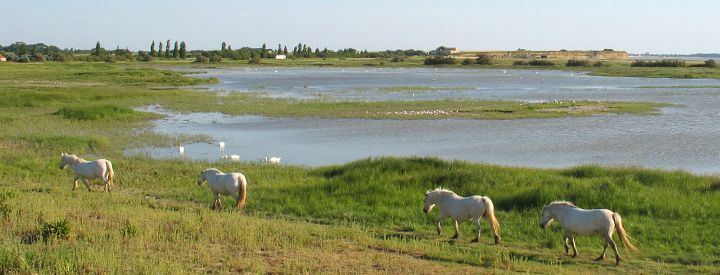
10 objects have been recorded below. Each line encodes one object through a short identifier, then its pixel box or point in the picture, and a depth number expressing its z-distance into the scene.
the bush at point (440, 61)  158.31
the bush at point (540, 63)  141.62
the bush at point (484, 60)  159.62
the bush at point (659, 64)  123.38
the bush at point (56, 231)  10.98
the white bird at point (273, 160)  24.33
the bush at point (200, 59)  166.38
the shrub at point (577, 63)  140.74
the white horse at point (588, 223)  12.30
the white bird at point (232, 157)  24.70
